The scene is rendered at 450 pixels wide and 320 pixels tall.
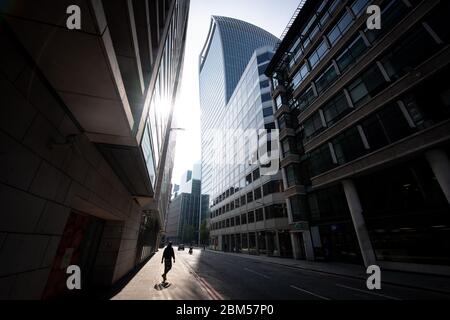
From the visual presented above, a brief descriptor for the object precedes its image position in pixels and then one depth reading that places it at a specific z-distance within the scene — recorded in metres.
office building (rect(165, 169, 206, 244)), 114.81
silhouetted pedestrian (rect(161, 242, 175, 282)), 10.20
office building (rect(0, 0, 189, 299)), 2.73
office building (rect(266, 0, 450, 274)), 12.73
